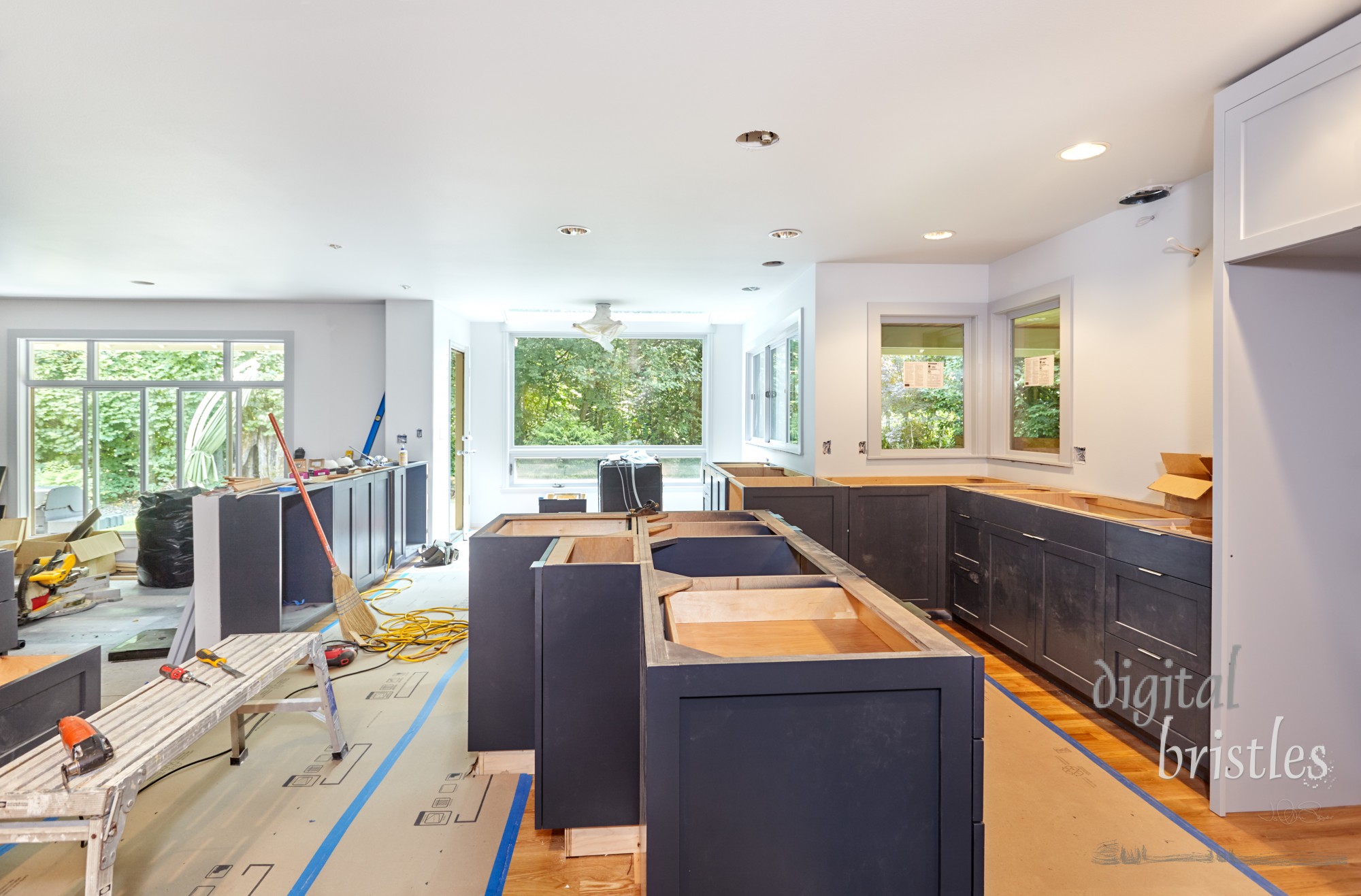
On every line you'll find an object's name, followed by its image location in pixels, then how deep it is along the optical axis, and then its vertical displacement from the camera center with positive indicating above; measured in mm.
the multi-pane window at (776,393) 5438 +422
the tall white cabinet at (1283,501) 2164 -203
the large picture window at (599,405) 7754 +387
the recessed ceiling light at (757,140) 2613 +1176
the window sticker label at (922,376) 4773 +446
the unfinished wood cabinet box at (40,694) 1938 -799
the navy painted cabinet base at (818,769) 1037 -523
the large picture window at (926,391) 4773 +340
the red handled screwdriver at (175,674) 2141 -759
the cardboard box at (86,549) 4855 -858
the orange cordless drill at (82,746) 1559 -734
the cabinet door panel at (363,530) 4828 -684
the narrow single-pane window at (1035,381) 4117 +366
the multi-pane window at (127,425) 6473 +126
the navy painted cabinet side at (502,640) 2414 -732
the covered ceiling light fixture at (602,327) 6508 +1083
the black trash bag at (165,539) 5008 -772
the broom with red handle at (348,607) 3783 -970
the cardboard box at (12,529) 5551 -764
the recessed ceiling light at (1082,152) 2693 +1172
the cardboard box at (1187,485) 2850 -203
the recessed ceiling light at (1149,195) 3154 +1170
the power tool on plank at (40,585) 4312 -967
